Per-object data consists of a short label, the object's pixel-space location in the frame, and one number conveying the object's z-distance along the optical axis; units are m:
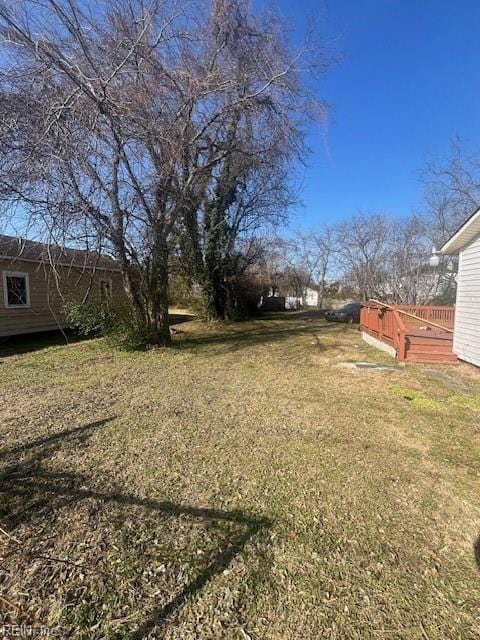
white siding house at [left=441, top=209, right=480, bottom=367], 6.80
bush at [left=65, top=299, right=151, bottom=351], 8.05
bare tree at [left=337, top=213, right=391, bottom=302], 23.38
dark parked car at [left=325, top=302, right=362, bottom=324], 16.70
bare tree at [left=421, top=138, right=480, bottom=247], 16.53
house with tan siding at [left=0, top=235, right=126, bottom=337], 9.45
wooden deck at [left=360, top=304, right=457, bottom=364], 7.60
